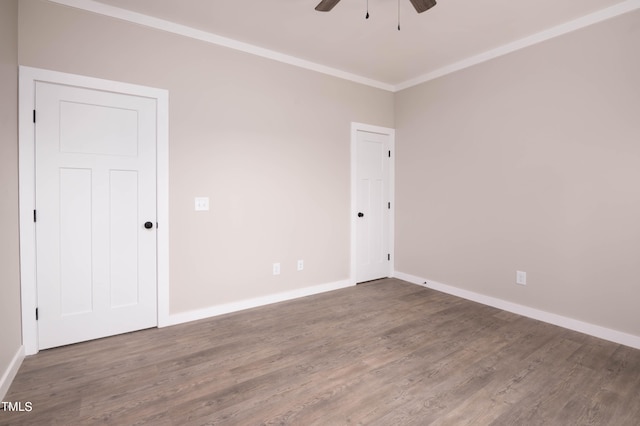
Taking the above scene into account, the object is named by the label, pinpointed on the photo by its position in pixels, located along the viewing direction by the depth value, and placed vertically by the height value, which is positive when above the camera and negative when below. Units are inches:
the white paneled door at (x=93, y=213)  99.3 -1.1
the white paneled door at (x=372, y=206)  171.8 +2.2
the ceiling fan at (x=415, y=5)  88.3 +57.0
